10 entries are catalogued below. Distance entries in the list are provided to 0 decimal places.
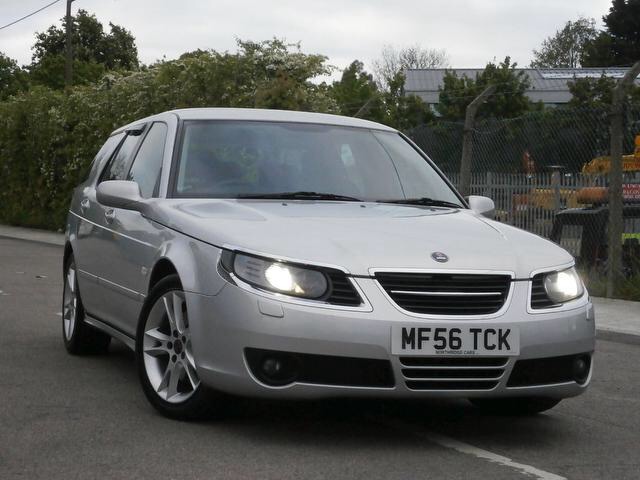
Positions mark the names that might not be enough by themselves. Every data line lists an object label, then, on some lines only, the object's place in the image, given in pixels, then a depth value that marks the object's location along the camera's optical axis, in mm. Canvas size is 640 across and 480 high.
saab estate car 5402
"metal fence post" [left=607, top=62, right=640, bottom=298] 13039
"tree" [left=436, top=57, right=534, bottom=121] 55281
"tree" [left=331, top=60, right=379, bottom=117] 71625
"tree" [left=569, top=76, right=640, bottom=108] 54781
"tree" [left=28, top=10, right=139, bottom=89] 79625
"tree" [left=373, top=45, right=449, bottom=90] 97438
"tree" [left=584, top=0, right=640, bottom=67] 77250
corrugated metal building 80188
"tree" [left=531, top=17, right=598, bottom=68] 111375
